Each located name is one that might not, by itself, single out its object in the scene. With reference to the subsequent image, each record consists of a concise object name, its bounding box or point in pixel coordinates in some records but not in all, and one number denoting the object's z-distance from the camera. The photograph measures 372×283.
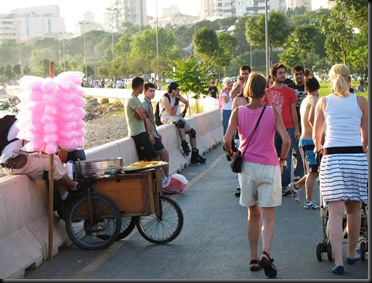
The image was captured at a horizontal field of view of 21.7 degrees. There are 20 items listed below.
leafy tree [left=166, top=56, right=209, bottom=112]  38.50
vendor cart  10.41
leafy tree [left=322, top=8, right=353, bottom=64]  71.88
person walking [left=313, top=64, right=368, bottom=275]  8.62
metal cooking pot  10.74
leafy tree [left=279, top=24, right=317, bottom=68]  96.50
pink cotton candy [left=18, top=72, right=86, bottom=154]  9.65
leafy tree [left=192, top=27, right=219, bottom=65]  89.06
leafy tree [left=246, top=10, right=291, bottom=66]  78.81
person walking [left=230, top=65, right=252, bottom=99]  16.69
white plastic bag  15.19
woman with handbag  8.74
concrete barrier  9.02
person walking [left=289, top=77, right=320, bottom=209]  12.01
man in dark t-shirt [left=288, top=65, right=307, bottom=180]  14.95
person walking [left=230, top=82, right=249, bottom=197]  13.77
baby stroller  9.16
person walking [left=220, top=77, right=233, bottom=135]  19.70
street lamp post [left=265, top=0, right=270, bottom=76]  50.05
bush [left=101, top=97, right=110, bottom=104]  105.59
